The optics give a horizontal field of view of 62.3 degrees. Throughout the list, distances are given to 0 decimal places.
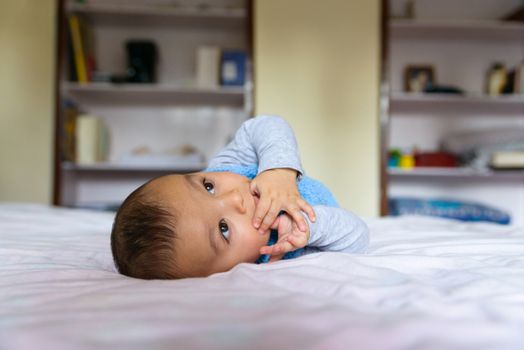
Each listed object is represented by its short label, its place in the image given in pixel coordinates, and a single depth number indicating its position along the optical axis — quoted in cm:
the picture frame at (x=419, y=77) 275
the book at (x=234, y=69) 254
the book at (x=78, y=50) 245
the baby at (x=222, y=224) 65
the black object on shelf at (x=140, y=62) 252
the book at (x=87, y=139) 245
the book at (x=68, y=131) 242
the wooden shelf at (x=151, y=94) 244
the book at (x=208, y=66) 257
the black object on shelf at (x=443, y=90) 253
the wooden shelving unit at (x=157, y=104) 269
